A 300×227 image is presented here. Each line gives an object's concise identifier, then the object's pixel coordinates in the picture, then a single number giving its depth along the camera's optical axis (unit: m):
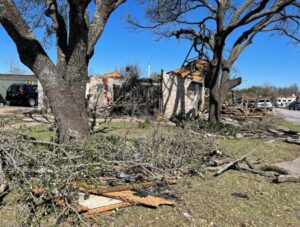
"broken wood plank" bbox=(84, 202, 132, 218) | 2.78
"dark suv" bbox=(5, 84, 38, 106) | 15.92
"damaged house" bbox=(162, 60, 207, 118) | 12.67
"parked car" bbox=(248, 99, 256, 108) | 19.49
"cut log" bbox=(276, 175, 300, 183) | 4.11
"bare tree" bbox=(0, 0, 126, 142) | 4.05
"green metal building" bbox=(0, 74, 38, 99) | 20.02
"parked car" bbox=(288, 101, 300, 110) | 38.43
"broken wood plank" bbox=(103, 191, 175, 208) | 3.07
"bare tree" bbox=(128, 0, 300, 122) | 8.58
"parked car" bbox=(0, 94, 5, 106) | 17.51
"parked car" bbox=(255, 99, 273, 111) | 23.00
